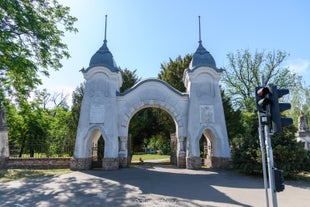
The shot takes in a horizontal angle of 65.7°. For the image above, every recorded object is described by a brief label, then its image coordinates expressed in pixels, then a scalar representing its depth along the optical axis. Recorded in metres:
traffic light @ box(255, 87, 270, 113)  5.11
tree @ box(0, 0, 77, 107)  10.52
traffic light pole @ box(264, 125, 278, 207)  4.77
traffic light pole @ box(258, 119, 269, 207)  5.43
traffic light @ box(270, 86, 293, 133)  4.86
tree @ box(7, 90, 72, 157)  20.76
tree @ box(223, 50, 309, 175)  11.48
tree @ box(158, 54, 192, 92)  23.84
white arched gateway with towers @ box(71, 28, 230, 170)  15.27
